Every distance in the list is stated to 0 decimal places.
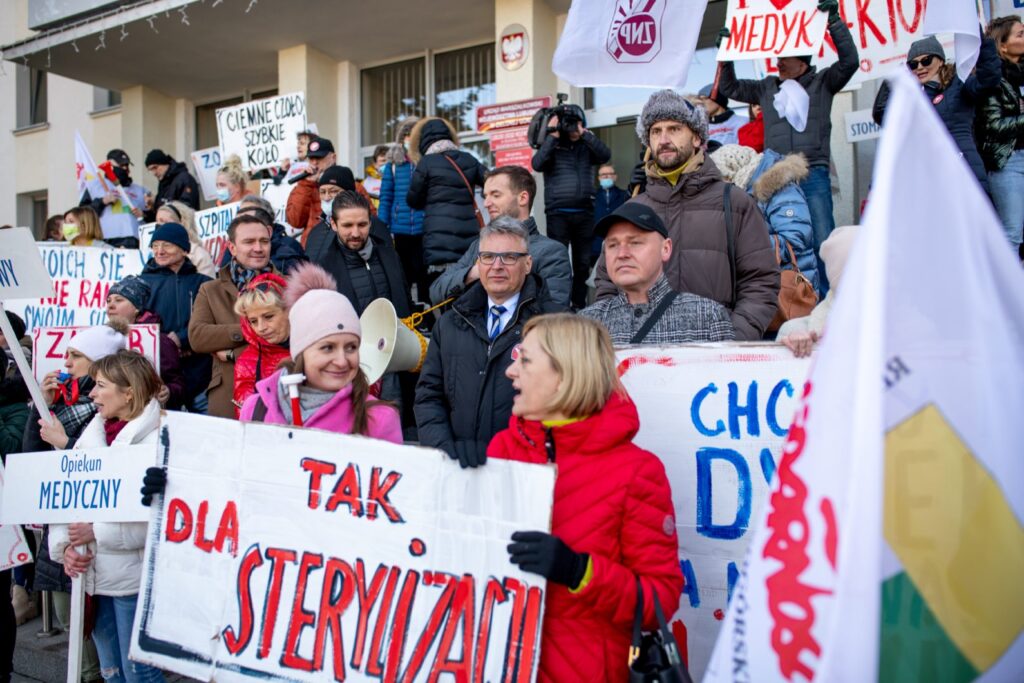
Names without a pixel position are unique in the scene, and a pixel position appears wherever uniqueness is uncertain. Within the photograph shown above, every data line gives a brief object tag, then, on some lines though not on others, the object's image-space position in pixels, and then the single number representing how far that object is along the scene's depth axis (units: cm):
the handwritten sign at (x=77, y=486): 317
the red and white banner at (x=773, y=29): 509
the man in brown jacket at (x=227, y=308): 485
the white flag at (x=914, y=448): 151
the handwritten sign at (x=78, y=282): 646
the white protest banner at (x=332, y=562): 239
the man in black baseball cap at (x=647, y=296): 320
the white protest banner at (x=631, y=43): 474
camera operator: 716
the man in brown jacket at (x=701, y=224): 369
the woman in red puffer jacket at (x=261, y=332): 411
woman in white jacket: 335
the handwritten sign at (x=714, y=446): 286
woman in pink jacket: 301
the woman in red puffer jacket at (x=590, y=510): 224
